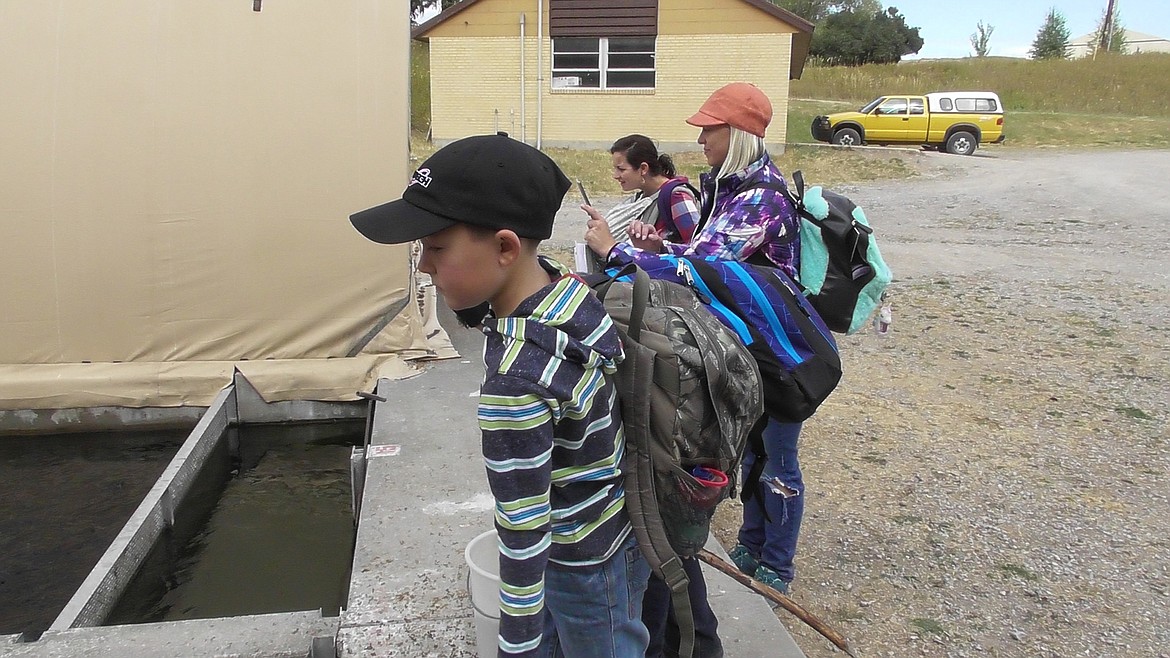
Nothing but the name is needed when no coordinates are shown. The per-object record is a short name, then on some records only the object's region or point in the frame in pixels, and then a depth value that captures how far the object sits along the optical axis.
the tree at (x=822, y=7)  59.69
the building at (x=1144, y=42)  66.88
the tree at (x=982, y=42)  56.44
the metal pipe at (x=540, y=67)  19.58
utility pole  43.02
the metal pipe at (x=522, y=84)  19.69
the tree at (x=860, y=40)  46.97
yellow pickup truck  21.75
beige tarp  5.12
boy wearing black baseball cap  1.48
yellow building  19.19
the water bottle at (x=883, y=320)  3.34
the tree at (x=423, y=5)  37.44
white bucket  2.10
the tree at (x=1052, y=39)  52.06
